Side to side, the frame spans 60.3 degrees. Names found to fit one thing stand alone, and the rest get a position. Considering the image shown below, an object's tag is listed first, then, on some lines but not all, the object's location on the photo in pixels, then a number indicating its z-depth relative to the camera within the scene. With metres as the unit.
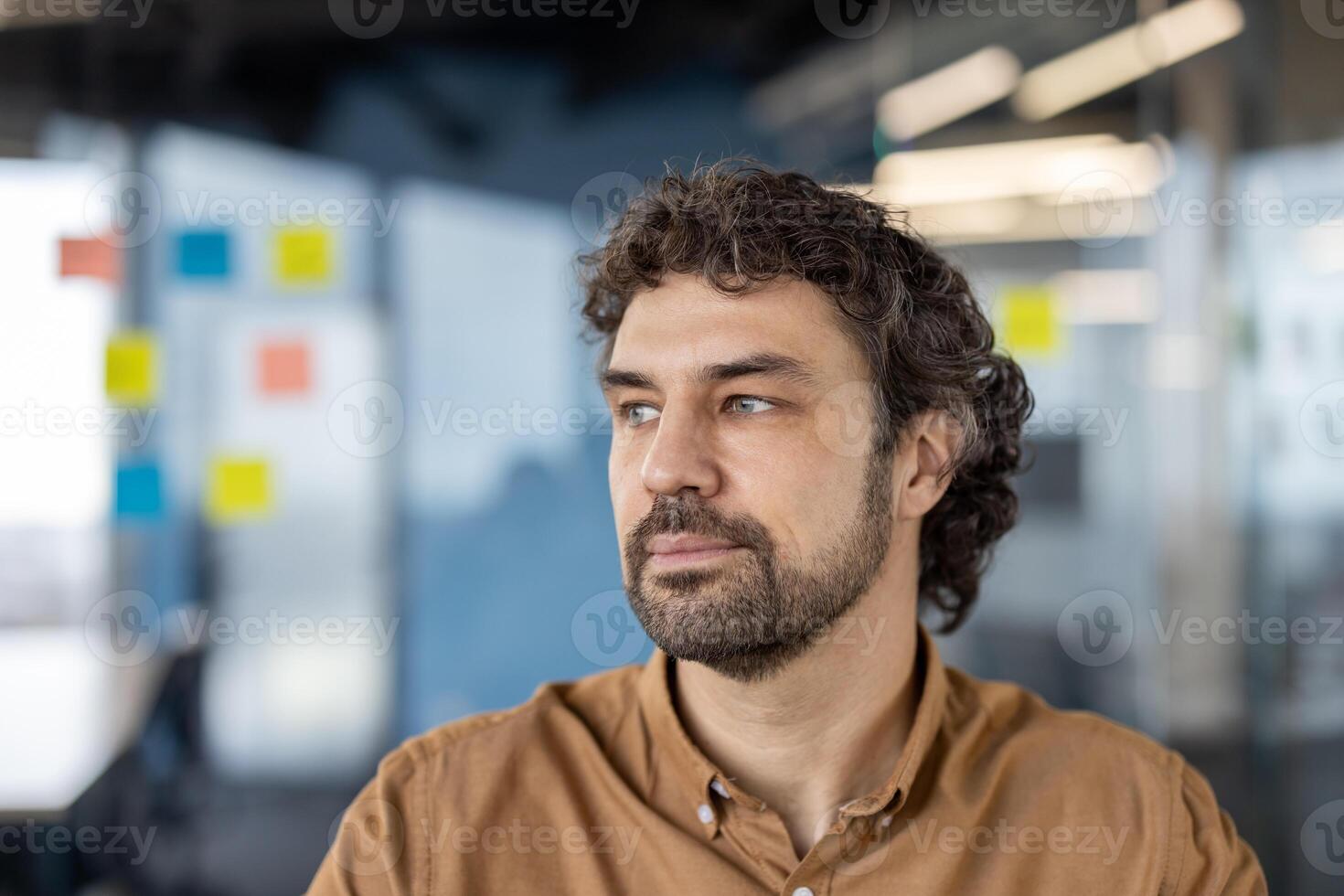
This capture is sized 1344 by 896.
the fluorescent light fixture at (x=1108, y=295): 2.84
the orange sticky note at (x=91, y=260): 2.90
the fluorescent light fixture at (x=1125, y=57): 2.84
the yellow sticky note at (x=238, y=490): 2.93
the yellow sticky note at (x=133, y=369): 2.89
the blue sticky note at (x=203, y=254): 2.92
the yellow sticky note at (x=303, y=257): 2.93
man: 1.50
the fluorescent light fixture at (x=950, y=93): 2.90
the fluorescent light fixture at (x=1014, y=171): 2.85
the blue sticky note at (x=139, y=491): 2.90
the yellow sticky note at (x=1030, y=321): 2.87
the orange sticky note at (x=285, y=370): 2.92
